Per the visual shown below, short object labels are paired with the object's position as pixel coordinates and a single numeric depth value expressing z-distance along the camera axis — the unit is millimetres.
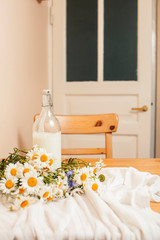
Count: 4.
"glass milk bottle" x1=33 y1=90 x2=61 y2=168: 801
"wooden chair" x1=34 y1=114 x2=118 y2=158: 1498
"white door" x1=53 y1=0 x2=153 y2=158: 2381
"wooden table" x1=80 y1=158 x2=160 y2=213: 1049
